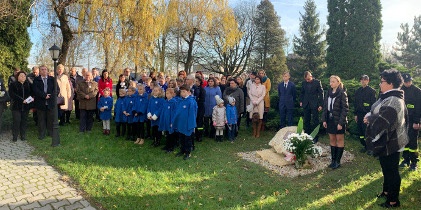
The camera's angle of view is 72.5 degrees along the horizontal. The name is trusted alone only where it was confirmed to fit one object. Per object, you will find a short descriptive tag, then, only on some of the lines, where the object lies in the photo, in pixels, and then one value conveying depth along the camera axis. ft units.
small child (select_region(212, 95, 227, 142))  28.50
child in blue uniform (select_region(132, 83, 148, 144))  26.91
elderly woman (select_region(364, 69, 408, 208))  13.73
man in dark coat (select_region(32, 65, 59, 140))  26.89
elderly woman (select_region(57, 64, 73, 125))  30.48
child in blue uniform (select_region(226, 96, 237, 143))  28.76
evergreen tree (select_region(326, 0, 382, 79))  61.93
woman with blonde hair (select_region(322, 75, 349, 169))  19.88
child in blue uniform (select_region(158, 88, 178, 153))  24.04
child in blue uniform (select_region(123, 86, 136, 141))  27.50
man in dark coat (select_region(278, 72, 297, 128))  29.71
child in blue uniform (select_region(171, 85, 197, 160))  22.81
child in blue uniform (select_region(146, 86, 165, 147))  25.39
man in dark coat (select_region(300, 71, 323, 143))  26.96
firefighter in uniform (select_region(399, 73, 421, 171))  20.35
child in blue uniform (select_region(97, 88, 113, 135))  29.58
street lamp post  24.38
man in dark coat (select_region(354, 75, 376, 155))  24.18
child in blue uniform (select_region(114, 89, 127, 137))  28.19
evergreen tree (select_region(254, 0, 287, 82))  99.60
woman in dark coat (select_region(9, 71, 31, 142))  26.21
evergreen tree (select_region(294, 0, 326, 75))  98.58
